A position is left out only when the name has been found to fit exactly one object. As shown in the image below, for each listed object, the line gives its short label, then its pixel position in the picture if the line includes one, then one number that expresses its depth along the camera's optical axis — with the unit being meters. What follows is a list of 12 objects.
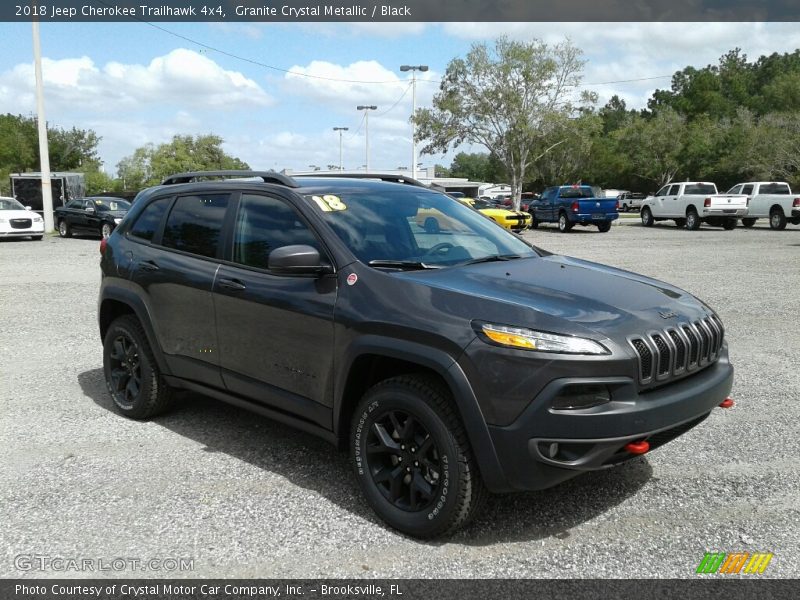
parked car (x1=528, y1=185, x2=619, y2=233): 28.23
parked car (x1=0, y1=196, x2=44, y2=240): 23.64
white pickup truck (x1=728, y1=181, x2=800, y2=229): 28.41
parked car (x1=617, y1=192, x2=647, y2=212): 68.12
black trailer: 38.34
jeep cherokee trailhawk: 3.07
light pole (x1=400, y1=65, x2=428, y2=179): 42.09
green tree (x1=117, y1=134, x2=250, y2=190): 79.38
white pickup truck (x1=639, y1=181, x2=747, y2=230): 29.19
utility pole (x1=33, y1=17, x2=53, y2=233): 27.61
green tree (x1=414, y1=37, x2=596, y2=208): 40.75
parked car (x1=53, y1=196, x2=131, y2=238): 24.17
